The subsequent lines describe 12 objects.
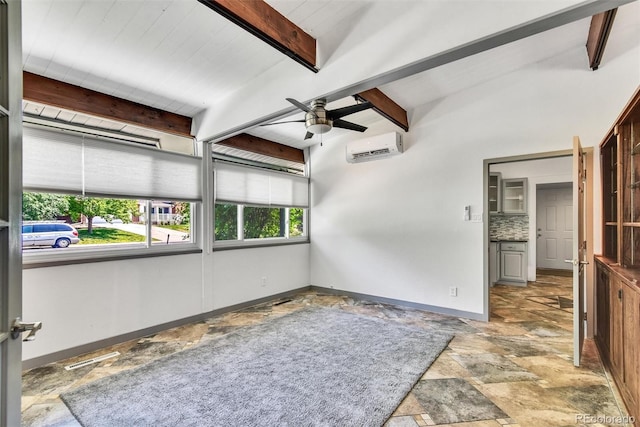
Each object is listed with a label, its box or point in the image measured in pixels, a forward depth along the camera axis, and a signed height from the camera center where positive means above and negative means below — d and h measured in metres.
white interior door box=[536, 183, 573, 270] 6.68 -0.31
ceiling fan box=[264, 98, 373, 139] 2.69 +0.92
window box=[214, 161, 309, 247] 4.24 +0.14
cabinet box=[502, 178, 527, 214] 5.96 +0.35
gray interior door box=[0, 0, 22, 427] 0.93 +0.04
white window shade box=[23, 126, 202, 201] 2.63 +0.48
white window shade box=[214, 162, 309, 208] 4.18 +0.43
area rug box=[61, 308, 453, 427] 1.94 -1.31
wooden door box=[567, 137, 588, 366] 2.46 -0.31
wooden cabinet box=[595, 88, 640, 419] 1.83 -0.41
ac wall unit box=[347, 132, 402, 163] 4.23 +0.97
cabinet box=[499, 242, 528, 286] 5.60 -0.94
